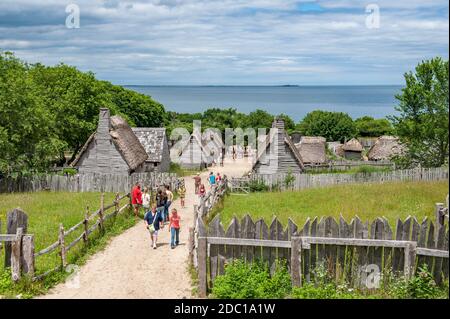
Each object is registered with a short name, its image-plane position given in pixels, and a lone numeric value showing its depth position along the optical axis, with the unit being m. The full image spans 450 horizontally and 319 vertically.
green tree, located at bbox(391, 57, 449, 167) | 35.99
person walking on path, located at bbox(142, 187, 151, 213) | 23.35
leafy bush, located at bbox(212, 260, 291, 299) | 11.85
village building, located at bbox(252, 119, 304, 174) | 36.83
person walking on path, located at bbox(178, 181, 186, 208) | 27.80
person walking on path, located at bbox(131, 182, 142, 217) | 22.98
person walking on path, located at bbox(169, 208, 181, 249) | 17.47
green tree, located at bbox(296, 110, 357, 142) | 94.19
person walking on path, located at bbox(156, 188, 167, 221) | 21.31
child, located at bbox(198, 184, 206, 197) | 28.74
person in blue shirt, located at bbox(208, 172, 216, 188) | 34.44
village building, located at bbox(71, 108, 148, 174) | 36.28
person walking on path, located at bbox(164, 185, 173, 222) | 22.66
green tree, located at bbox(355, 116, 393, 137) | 109.53
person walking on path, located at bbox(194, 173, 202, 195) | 32.28
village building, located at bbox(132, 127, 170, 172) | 44.07
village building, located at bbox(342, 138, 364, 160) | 73.31
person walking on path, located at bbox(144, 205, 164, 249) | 17.70
